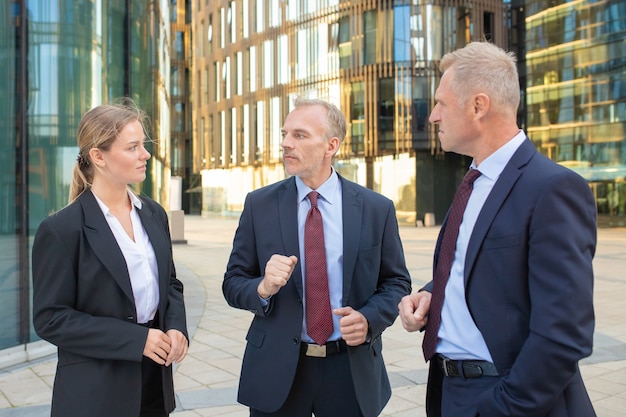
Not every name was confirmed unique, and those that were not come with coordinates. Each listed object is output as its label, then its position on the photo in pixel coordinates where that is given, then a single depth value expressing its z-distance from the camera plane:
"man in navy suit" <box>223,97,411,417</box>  2.59
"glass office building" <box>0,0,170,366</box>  6.15
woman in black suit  2.25
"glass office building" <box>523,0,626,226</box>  27.77
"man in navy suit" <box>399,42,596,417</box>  1.70
